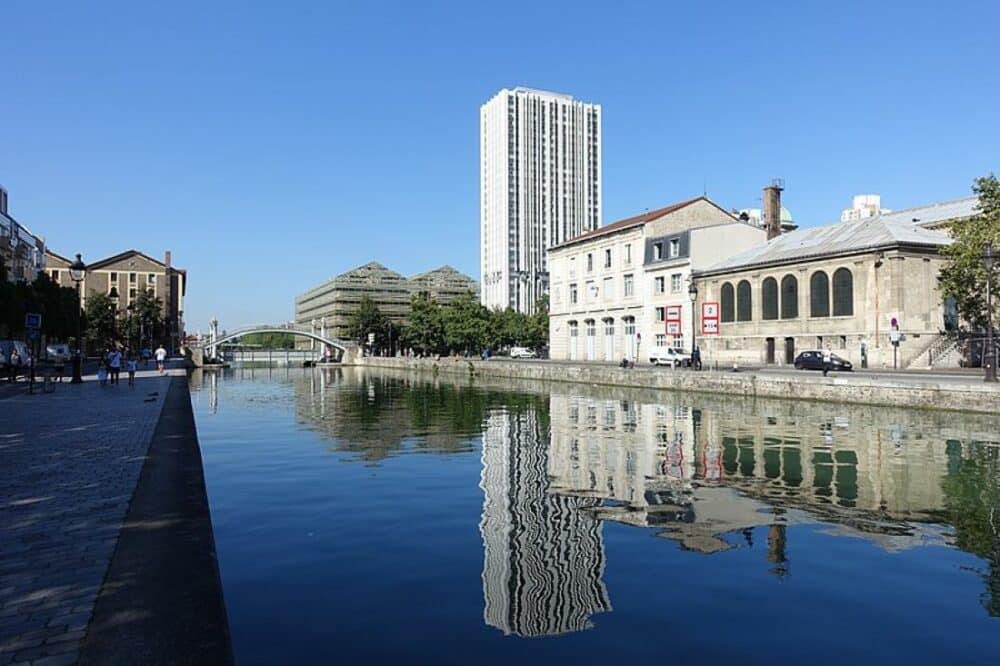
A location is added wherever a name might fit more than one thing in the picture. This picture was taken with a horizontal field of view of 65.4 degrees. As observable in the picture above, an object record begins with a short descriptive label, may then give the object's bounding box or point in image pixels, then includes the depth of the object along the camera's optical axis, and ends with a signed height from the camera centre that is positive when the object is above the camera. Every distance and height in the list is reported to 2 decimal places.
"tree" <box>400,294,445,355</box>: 98.25 +3.48
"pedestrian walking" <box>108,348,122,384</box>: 36.81 -0.32
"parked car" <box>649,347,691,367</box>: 52.94 -0.30
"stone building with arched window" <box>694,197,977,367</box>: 44.94 +3.73
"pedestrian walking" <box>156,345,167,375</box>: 51.00 +0.08
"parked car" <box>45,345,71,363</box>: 60.00 +0.55
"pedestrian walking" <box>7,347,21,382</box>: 38.10 -0.23
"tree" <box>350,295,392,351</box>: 117.81 +4.63
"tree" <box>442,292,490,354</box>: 92.81 +3.46
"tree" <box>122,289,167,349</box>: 97.44 +4.61
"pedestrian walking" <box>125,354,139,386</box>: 35.94 -0.65
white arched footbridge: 110.62 +2.96
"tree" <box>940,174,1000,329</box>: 38.94 +4.90
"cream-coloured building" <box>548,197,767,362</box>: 61.66 +6.89
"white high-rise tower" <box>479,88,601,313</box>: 179.12 +39.93
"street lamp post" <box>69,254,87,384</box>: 34.28 +3.56
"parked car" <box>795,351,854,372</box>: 41.22 -0.65
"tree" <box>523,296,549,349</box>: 104.50 +3.06
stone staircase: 44.78 -0.32
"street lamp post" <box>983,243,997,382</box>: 27.20 -0.18
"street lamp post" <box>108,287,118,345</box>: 92.38 +4.01
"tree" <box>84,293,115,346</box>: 90.50 +4.69
